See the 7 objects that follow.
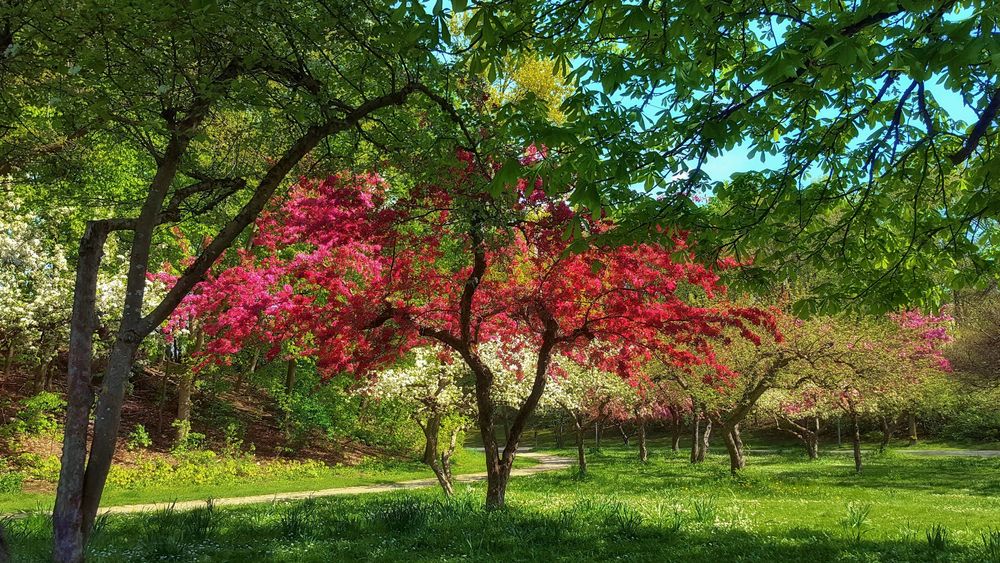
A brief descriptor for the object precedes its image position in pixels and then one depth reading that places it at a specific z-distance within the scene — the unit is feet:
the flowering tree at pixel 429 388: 49.62
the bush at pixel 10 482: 45.33
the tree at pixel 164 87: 17.11
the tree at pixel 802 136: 10.85
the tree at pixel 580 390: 67.26
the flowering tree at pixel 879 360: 49.47
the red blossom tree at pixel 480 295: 28.09
